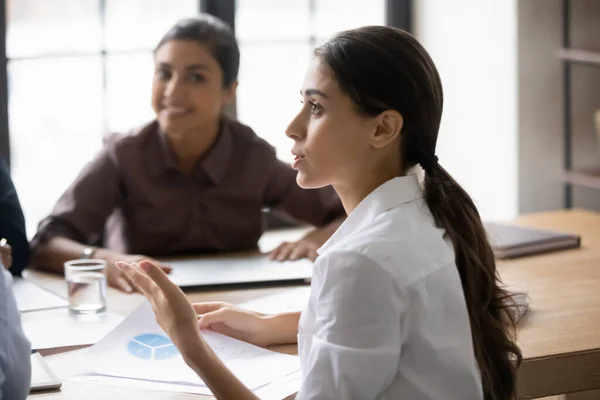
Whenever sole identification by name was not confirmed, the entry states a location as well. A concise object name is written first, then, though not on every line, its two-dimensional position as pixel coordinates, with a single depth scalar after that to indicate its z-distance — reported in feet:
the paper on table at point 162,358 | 9.35
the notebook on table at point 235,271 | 11.22
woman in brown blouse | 12.55
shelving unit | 14.63
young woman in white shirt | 8.51
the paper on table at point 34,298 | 10.72
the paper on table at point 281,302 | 10.55
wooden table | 9.53
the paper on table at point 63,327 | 9.94
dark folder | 12.00
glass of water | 10.56
